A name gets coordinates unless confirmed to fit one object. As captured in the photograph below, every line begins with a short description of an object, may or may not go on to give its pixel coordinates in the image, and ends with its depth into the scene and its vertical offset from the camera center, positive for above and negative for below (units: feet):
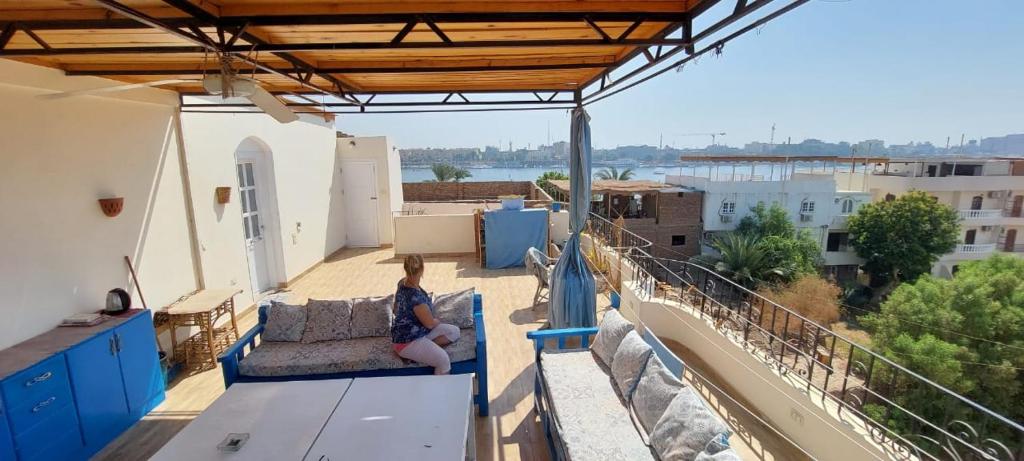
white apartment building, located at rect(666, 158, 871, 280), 79.00 -8.47
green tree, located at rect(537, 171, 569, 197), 61.97 -2.54
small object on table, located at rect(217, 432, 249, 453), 6.75 -4.26
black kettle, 11.27 -3.40
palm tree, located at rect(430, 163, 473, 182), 88.99 -1.70
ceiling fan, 8.03 +1.50
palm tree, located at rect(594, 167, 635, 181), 99.96 -3.42
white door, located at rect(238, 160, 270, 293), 19.81 -2.74
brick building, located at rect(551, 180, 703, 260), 76.95 -9.65
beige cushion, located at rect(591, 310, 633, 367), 9.76 -3.96
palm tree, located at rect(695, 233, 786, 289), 60.85 -14.64
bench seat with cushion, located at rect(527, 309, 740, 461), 6.40 -4.57
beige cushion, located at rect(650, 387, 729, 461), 6.07 -3.89
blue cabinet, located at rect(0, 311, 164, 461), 8.23 -4.74
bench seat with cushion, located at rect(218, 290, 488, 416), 10.38 -4.56
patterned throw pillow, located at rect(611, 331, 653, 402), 8.49 -4.00
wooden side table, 13.30 -4.73
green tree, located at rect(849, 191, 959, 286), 70.59 -13.11
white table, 6.65 -4.27
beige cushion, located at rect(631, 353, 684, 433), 7.43 -4.03
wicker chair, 17.58 -4.32
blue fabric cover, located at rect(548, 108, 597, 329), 12.66 -3.28
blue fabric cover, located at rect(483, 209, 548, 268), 25.34 -4.19
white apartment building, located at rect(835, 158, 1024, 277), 82.99 -7.57
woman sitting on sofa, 10.20 -3.76
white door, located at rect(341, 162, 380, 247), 30.40 -2.55
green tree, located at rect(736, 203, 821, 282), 64.34 -13.06
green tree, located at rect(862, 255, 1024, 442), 36.81 -16.65
